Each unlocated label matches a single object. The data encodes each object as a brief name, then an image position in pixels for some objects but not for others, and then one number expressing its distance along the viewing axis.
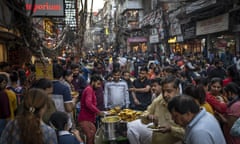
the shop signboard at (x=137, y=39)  46.85
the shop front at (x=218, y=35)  19.81
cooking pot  5.34
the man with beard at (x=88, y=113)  6.39
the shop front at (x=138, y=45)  47.36
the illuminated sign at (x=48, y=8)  11.83
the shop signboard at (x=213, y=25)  19.42
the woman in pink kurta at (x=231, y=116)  4.62
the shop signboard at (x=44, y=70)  6.38
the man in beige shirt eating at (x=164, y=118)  3.84
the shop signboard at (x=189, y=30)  24.88
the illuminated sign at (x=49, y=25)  21.50
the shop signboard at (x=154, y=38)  36.42
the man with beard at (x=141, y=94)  8.37
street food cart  5.34
